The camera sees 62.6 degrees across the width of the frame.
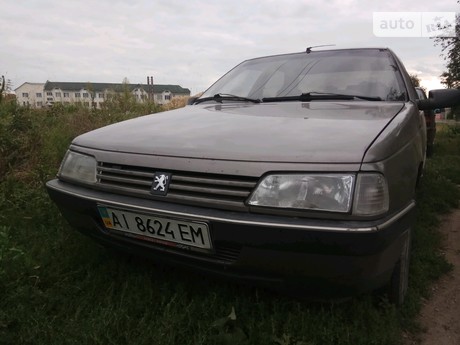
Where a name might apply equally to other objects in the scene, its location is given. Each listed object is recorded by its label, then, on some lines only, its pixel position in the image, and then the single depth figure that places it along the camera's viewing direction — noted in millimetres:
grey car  1369
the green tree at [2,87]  4561
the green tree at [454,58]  9469
